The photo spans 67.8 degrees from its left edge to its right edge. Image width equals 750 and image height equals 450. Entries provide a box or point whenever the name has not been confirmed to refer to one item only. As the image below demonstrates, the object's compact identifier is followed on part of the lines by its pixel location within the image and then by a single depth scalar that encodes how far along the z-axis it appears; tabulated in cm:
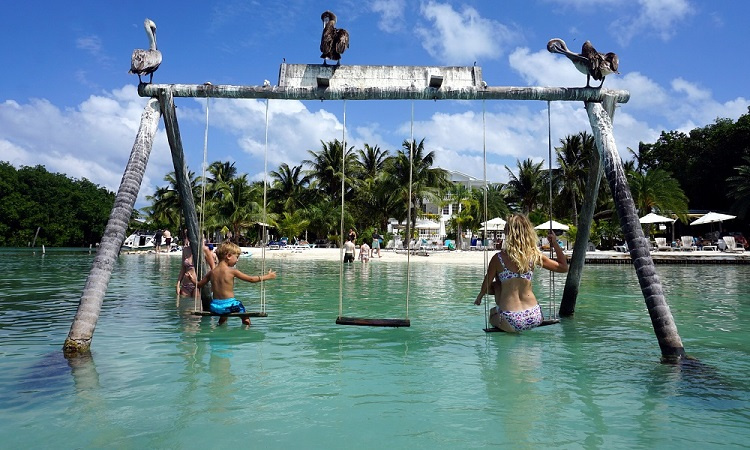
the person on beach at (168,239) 4810
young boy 871
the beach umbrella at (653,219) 4050
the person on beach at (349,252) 3381
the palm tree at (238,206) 5528
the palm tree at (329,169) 6290
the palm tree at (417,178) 5084
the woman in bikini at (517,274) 706
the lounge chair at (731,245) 3861
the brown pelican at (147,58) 820
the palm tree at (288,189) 6253
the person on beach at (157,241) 4948
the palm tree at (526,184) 6775
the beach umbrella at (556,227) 4284
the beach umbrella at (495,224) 4866
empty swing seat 771
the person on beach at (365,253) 3402
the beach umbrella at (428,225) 7438
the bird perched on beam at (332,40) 834
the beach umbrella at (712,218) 4147
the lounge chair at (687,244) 4125
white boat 6788
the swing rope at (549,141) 863
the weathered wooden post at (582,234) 938
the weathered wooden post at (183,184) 856
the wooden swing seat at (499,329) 719
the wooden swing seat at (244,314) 830
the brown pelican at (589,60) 820
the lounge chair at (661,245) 4032
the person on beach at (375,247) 3986
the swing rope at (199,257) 1020
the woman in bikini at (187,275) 1158
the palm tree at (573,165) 5734
